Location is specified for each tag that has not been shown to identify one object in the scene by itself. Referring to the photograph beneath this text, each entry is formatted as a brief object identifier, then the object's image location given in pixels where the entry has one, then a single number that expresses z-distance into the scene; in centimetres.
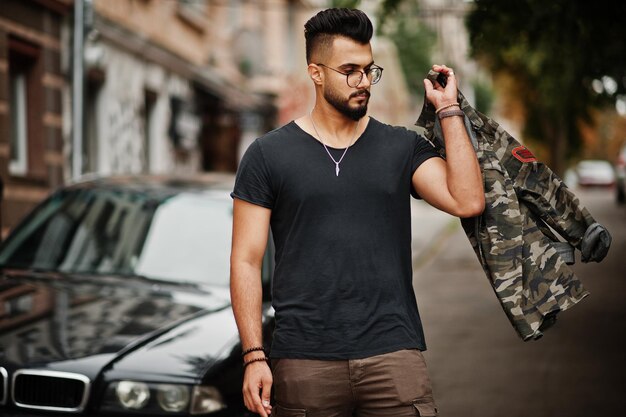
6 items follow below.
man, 316
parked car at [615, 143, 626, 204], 3095
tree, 849
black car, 423
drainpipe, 1096
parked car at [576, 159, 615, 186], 5647
